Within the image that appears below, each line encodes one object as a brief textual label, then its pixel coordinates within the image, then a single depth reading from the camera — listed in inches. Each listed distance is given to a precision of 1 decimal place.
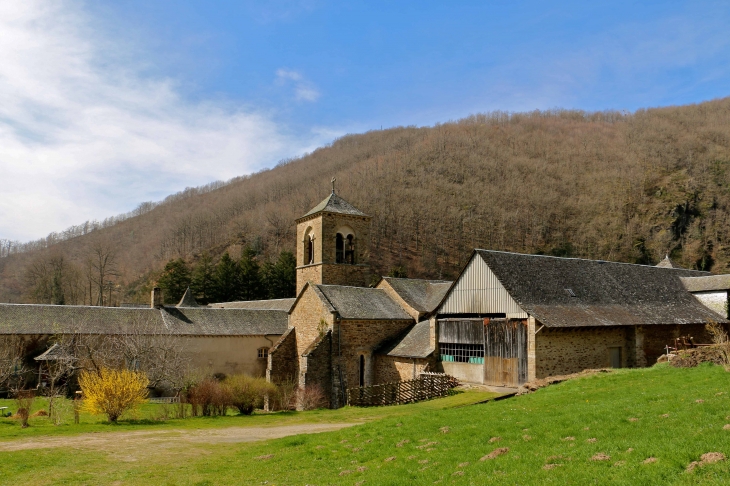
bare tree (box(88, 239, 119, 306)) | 2688.7
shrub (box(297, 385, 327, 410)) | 985.5
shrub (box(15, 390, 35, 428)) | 719.1
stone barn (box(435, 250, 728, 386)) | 922.1
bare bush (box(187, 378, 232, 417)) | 839.1
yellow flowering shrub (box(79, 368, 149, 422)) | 733.3
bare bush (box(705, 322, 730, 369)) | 670.8
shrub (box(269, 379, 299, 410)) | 969.7
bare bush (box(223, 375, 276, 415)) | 872.9
